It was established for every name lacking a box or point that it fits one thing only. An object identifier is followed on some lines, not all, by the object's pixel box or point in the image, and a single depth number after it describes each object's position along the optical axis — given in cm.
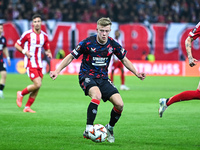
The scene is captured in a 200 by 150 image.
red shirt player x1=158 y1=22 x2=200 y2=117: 1527
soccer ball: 1320
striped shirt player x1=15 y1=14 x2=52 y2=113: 2231
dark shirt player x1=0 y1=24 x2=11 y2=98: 2956
